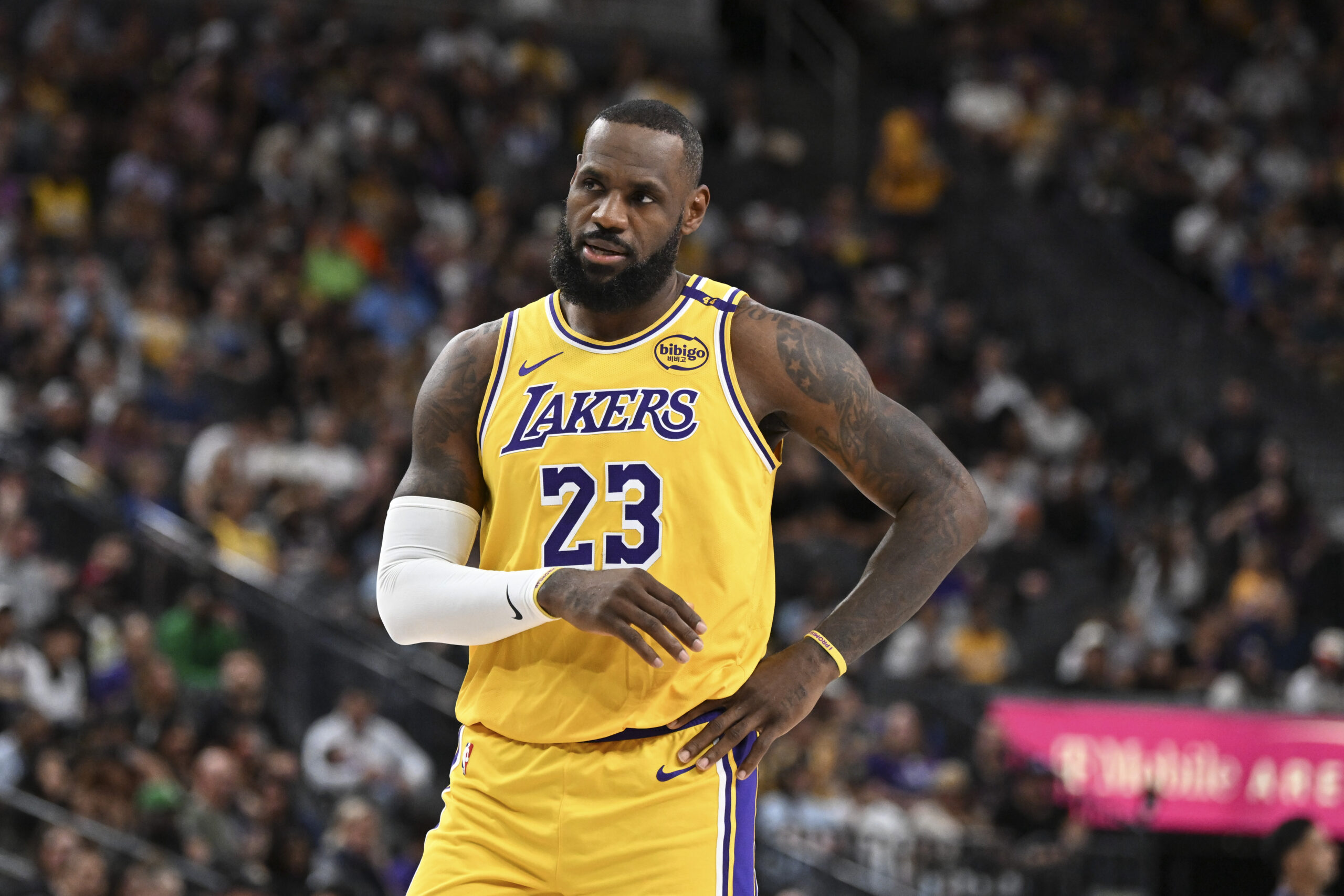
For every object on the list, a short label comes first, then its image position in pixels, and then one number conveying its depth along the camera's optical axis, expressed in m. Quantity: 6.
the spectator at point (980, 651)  14.47
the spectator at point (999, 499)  15.77
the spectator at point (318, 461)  13.14
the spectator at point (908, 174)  19.61
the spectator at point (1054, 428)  16.81
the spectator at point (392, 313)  15.20
